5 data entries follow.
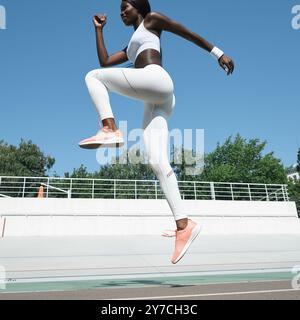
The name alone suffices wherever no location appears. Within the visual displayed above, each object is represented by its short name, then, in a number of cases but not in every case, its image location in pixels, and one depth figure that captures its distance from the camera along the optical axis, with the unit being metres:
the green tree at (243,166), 41.25
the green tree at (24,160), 40.41
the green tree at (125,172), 46.94
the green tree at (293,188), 49.06
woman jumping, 2.37
